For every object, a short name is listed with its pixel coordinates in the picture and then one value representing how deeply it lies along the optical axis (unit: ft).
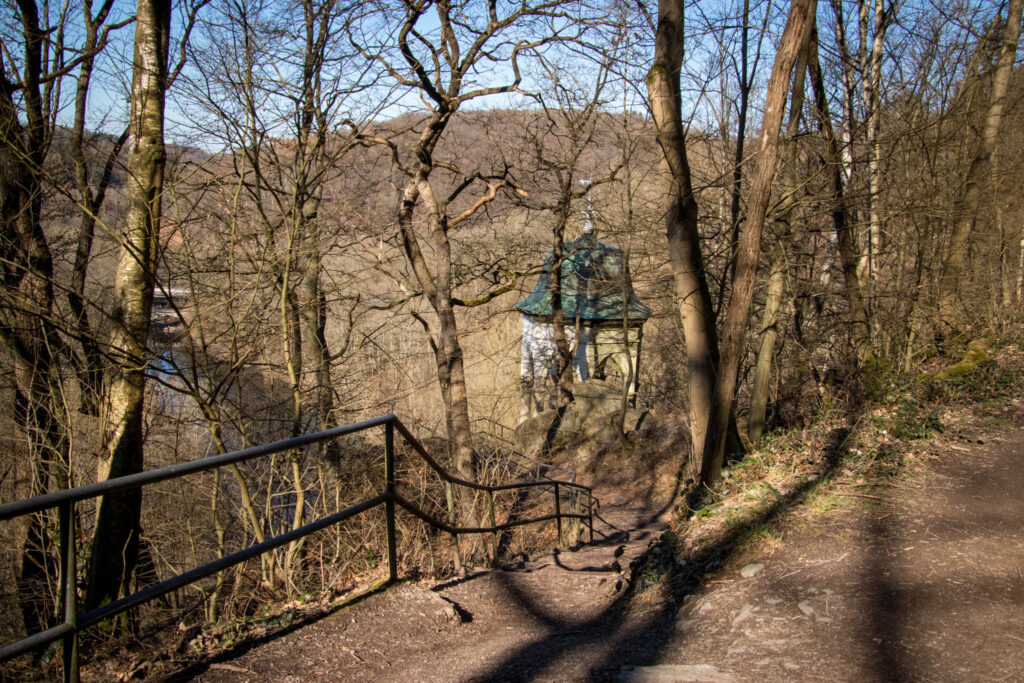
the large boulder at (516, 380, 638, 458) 64.85
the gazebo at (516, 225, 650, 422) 78.48
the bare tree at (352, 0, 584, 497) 40.01
